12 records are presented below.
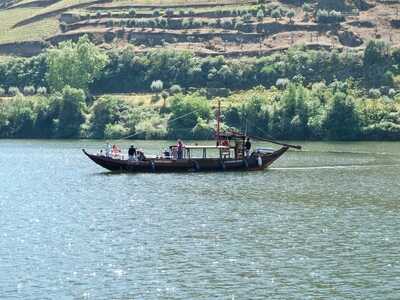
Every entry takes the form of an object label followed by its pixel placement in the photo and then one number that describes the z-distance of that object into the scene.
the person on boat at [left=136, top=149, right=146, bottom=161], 122.35
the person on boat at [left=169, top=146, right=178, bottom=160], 125.24
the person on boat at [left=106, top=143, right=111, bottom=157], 124.90
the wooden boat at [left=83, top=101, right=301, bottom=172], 122.44
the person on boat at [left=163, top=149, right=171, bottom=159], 125.22
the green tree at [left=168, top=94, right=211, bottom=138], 195.50
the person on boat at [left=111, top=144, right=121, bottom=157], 125.94
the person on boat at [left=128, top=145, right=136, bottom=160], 122.62
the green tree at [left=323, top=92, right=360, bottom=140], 186.12
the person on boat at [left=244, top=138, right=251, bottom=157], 126.39
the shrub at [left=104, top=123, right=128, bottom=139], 199.12
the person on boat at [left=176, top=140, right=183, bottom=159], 124.26
